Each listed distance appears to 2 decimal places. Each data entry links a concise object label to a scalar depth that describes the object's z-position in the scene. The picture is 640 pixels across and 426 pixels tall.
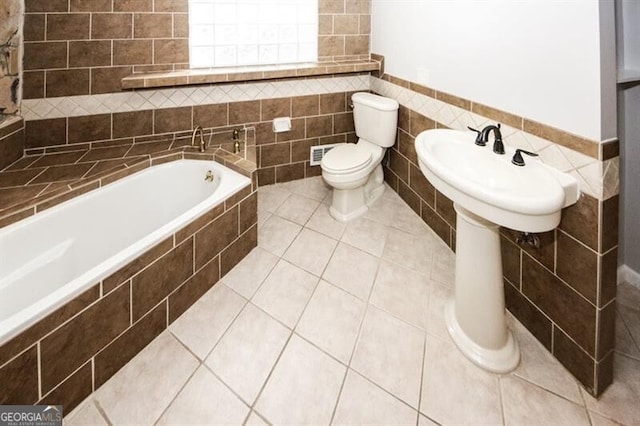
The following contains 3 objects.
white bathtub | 1.34
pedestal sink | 1.08
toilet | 2.43
